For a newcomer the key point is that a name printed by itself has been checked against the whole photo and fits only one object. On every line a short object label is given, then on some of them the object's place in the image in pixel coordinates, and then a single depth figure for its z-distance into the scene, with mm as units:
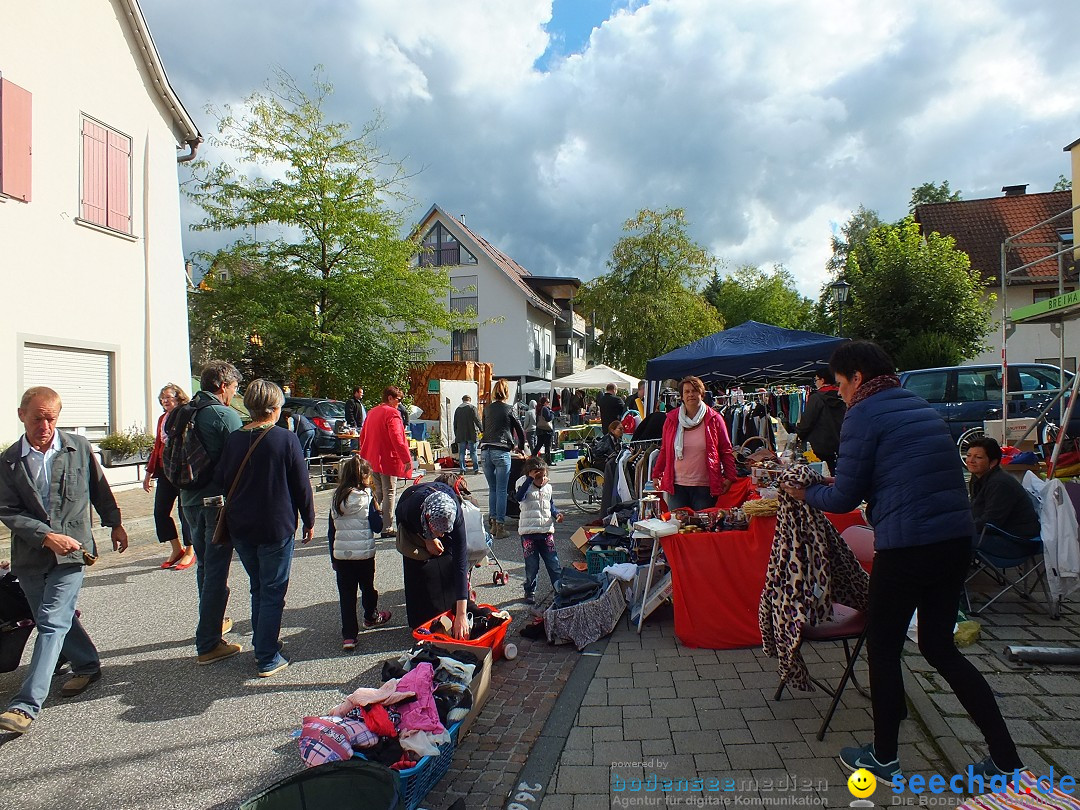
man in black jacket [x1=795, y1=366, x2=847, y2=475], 7387
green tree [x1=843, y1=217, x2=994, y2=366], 20609
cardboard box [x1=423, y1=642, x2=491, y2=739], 3390
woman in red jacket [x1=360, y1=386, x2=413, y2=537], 7566
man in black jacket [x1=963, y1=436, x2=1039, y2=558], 4840
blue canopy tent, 8570
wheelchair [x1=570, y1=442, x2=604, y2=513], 10211
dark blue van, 12578
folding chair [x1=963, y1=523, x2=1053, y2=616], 4781
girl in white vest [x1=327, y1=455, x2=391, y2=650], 4660
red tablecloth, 4473
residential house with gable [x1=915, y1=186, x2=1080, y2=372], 25078
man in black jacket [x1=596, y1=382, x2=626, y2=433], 12742
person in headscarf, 4090
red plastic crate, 3850
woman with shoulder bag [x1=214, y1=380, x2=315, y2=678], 4035
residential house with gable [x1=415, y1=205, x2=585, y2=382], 34875
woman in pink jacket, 5949
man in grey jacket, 3572
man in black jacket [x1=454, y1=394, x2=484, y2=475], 12500
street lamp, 18281
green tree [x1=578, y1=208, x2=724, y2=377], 31391
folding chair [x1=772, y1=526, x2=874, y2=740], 3158
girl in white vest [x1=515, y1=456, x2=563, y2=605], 5473
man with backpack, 4367
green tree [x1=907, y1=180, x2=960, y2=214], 45188
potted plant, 11656
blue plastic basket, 2592
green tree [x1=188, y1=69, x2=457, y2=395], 18188
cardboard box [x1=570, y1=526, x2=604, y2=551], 7070
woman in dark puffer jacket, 2645
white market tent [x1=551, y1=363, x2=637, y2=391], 19314
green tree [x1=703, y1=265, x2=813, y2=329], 58938
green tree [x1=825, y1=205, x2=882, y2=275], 43812
